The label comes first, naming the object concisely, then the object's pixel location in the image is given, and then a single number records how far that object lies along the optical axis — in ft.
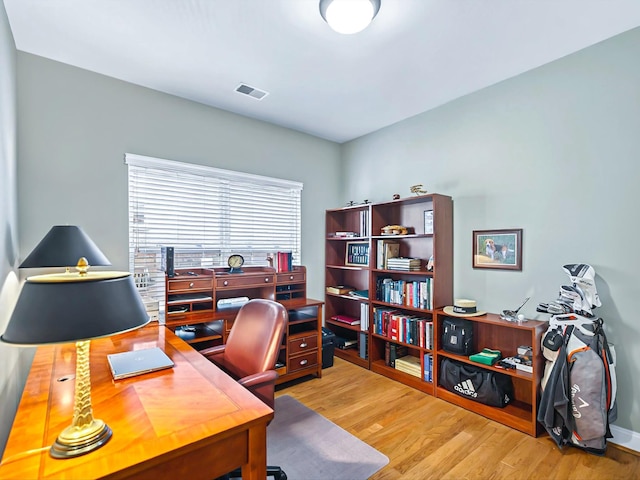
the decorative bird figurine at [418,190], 10.46
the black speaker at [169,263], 8.91
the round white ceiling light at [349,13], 6.08
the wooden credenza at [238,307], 9.07
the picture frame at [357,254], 12.55
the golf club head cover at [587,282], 7.25
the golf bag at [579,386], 6.81
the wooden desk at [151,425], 3.09
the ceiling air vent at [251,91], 9.64
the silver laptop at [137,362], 5.01
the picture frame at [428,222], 10.62
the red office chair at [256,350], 5.80
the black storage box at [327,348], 11.73
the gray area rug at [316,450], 6.48
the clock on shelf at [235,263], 10.66
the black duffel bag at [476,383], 8.50
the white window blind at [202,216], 9.66
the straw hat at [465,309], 9.25
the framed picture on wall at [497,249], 9.04
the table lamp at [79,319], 2.86
